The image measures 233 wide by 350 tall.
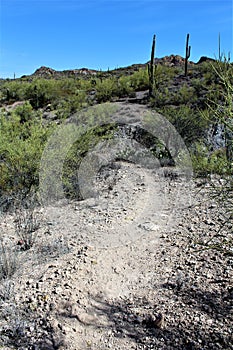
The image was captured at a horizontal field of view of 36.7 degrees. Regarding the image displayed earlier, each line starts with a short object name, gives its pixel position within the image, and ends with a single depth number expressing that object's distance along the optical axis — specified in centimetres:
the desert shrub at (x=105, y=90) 1991
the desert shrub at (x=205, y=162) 724
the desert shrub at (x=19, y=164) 674
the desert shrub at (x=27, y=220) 486
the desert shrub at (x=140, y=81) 2173
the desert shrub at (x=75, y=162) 704
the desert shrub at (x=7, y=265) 394
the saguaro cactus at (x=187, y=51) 2462
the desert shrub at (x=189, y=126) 1077
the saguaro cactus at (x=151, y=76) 1893
